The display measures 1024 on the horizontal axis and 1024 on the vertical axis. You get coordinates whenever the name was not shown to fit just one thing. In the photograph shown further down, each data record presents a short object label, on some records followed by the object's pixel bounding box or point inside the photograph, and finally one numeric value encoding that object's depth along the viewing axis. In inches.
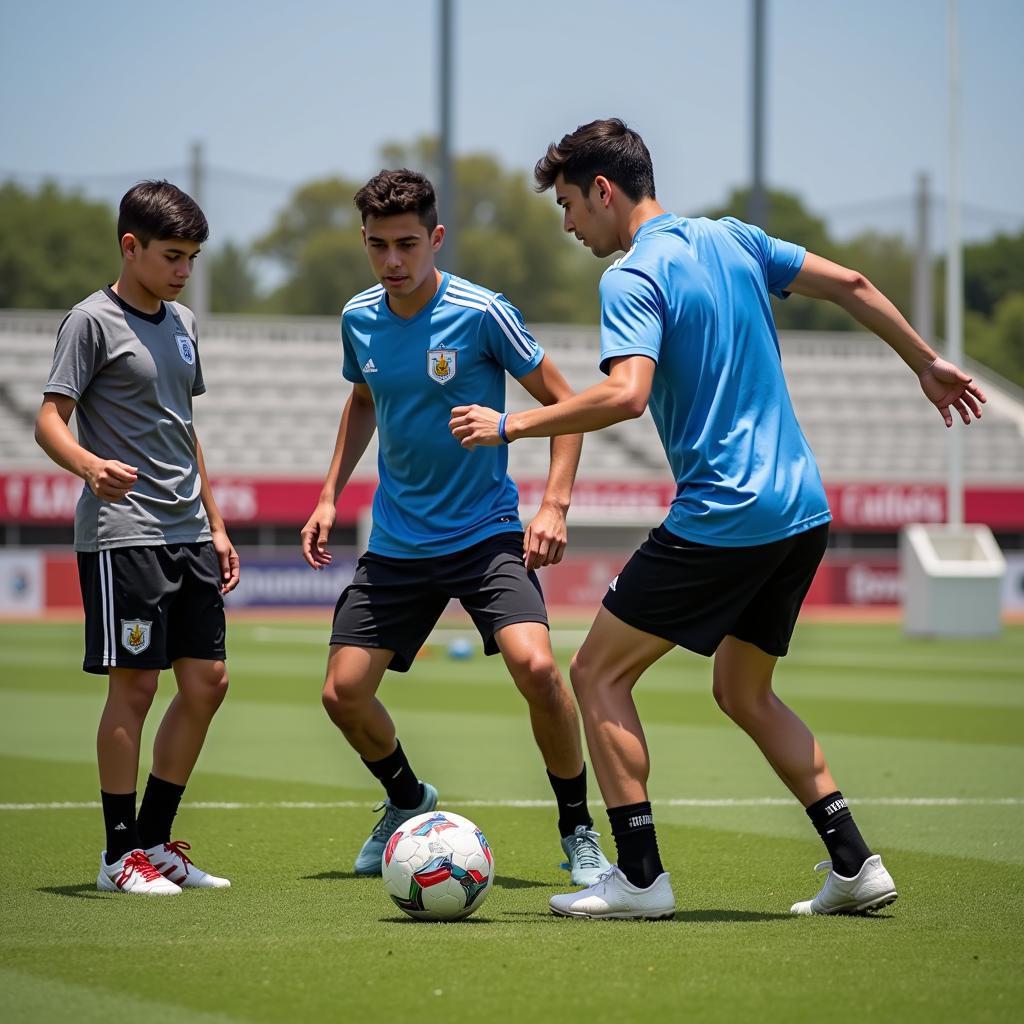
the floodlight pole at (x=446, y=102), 2448.3
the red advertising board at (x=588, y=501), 2449.6
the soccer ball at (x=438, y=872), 371.2
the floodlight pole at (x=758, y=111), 2395.4
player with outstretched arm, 359.6
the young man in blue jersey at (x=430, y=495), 428.1
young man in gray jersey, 417.4
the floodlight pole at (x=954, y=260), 1892.2
